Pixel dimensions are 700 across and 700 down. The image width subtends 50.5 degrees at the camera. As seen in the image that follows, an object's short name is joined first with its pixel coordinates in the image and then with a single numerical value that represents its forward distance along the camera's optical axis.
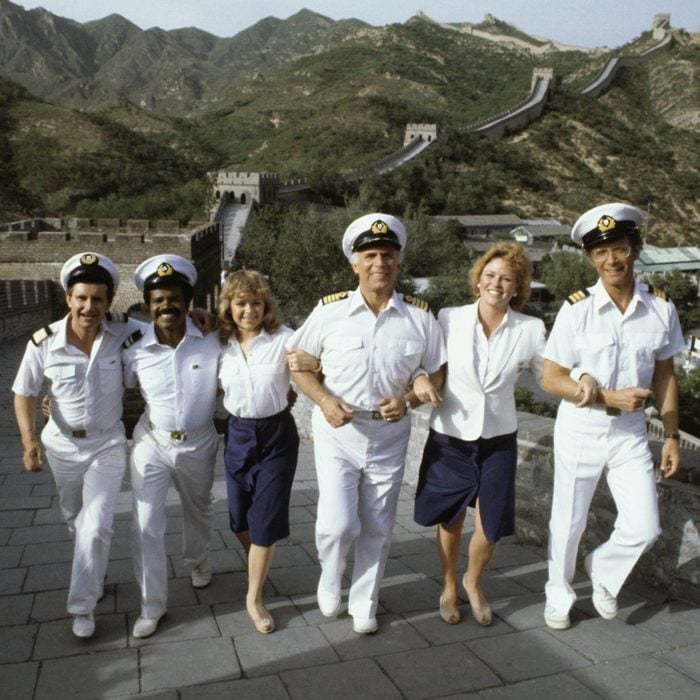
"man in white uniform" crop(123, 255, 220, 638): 3.26
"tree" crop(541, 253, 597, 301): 43.53
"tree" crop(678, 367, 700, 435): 22.36
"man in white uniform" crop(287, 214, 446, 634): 3.18
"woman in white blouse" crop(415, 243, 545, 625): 3.24
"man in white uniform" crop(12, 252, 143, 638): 3.23
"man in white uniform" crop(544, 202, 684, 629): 3.12
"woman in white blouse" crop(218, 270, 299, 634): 3.28
